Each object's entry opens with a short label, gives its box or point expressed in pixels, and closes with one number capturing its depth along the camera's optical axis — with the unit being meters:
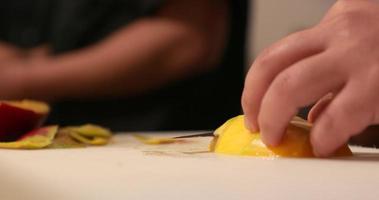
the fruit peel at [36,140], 0.74
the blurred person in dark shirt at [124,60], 1.39
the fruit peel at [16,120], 0.82
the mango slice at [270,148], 0.65
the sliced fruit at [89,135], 0.84
